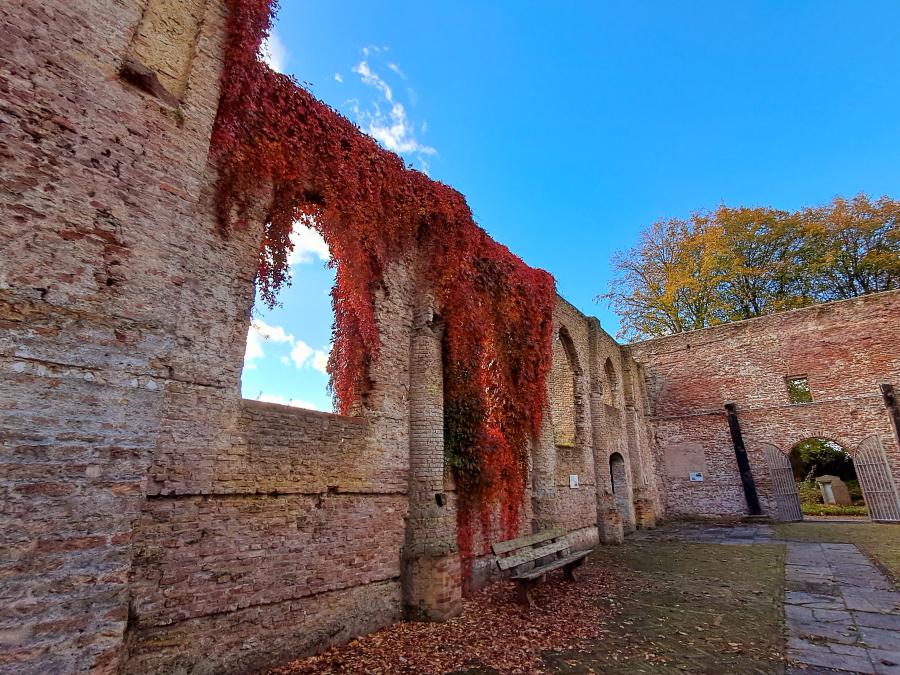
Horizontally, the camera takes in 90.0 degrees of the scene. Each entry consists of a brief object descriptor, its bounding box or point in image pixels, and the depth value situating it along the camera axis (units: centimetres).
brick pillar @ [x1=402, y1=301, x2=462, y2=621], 596
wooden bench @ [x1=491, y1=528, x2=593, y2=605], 640
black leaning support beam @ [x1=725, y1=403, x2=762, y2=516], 1691
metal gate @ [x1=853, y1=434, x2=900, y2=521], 1513
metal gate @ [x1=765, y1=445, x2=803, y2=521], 1634
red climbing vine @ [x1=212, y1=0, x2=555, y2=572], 538
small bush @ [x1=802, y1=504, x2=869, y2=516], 1895
